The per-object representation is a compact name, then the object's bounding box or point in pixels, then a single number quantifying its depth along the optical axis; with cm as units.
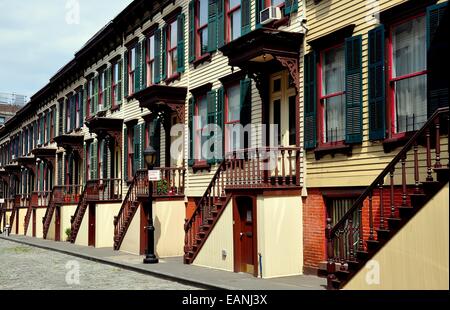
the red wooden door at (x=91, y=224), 2783
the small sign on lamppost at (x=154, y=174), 1844
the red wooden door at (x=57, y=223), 3244
